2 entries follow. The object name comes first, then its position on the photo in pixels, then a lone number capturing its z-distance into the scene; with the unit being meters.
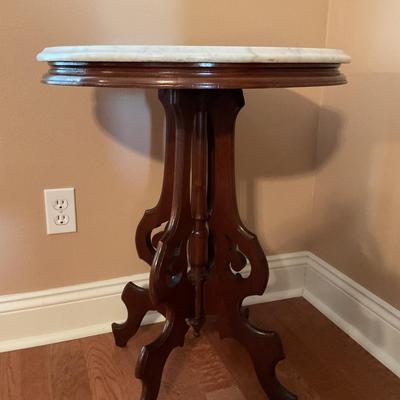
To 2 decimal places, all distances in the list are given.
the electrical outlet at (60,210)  1.20
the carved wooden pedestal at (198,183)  0.70
